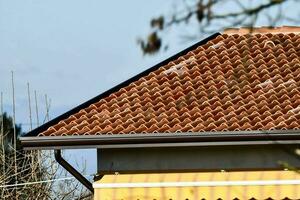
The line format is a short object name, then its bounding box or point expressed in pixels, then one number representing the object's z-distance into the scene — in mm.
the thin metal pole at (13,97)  29938
